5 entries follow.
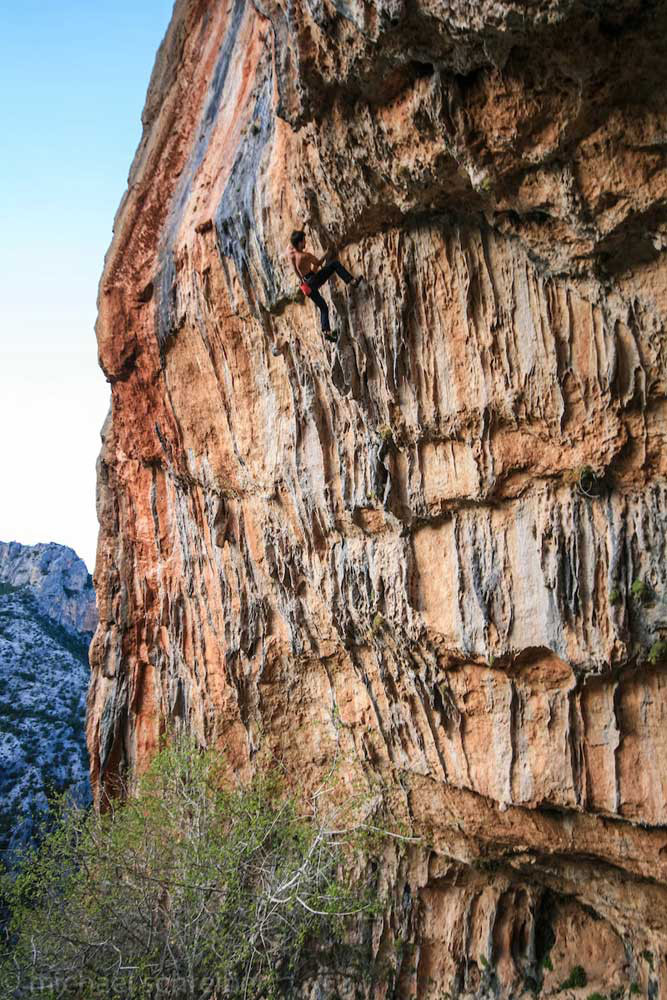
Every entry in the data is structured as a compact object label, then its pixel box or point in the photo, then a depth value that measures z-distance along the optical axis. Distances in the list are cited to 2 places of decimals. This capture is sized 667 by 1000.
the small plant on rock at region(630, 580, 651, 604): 7.12
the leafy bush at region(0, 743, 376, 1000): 10.50
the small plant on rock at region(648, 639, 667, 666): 7.16
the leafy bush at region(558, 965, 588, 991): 9.73
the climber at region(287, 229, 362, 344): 7.88
